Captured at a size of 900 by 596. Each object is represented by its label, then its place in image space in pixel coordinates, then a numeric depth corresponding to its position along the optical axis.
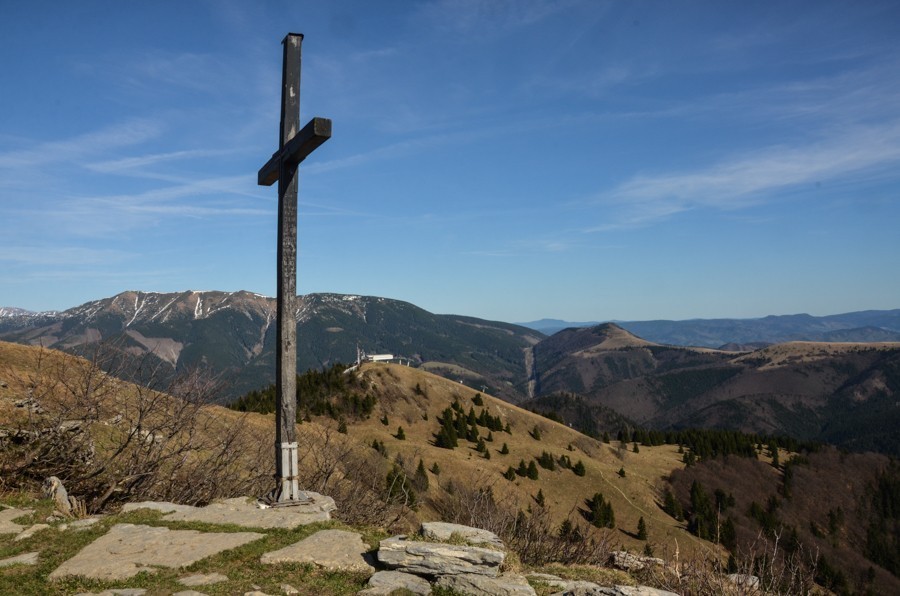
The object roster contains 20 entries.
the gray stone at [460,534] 8.05
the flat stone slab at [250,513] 8.95
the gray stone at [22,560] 7.44
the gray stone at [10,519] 8.70
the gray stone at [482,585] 6.91
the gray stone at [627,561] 11.60
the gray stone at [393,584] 6.77
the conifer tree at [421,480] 39.97
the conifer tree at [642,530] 61.19
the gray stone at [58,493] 9.89
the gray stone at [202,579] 6.86
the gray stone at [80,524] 8.86
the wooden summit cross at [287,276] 9.37
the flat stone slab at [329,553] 7.52
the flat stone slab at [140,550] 7.20
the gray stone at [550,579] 7.82
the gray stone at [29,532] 8.45
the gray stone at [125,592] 6.48
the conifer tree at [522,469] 69.00
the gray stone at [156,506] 9.74
